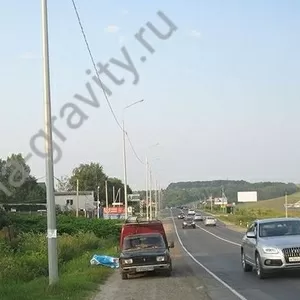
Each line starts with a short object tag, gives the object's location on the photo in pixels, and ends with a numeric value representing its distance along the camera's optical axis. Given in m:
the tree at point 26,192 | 89.10
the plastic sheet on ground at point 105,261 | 24.88
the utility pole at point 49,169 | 16.05
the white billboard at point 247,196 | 126.69
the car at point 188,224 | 89.79
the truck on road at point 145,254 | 20.53
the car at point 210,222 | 95.15
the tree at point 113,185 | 159.00
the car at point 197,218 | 120.69
